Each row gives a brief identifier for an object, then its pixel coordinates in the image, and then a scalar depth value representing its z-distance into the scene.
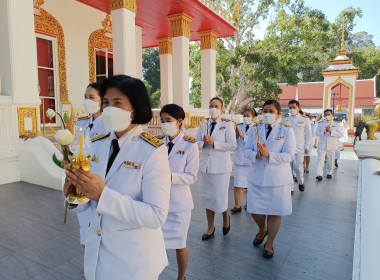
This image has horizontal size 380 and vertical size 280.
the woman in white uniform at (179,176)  2.55
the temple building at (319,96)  27.95
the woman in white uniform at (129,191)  1.37
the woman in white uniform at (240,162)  4.76
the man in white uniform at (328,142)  7.44
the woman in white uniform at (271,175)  3.24
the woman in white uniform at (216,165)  3.67
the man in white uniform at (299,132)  6.42
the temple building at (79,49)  5.57
